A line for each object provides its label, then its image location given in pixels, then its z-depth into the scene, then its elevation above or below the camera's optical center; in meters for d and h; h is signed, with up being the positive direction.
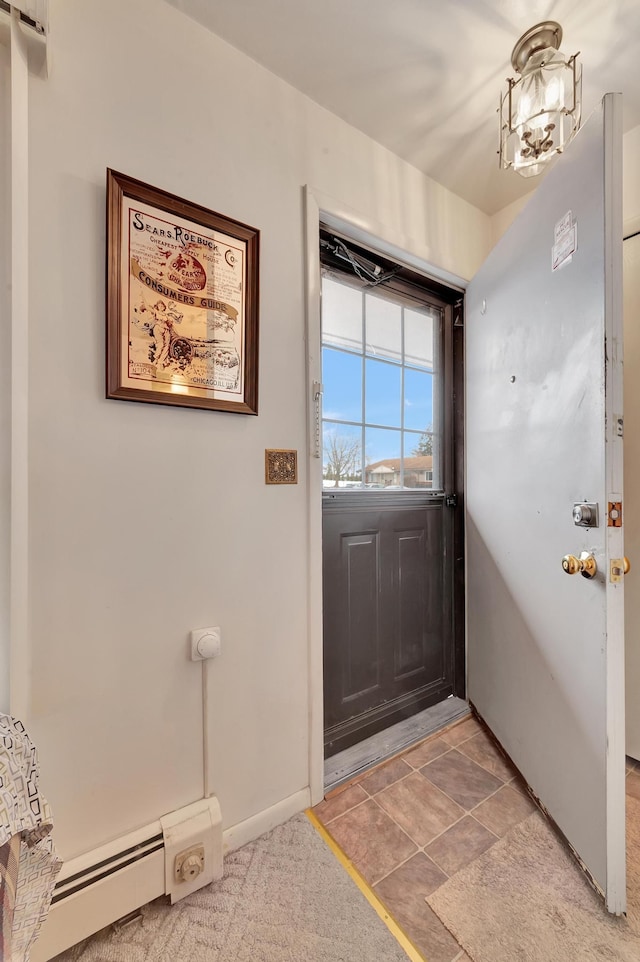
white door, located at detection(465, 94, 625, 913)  0.99 -0.03
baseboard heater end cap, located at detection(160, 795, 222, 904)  1.01 -0.98
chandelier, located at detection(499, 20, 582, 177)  1.08 +1.11
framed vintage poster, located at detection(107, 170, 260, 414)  1.01 +0.52
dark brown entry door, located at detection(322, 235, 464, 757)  1.61 -0.10
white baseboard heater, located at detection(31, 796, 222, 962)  0.90 -0.99
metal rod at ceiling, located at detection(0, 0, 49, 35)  0.81 +1.02
